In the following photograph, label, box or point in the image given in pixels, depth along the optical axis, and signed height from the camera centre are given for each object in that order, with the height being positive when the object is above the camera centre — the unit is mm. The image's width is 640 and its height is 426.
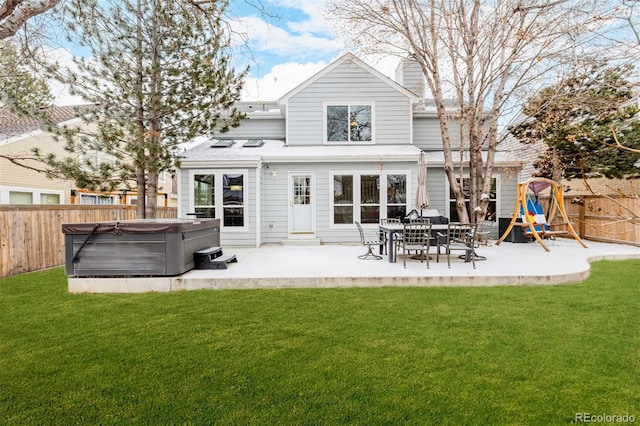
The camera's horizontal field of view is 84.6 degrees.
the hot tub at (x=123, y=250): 5852 -738
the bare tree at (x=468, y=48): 10164 +4633
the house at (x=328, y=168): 10648 +1155
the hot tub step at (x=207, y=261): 6664 -1056
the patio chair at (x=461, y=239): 6840 -730
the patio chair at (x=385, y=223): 8398 -561
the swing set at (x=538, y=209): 9234 -154
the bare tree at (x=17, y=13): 2273 +1369
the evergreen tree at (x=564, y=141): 9859 +1864
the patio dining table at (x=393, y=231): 7211 -542
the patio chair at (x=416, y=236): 6855 -634
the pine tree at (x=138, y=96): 7516 +2517
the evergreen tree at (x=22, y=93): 4641 +1966
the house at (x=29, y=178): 12469 +1068
